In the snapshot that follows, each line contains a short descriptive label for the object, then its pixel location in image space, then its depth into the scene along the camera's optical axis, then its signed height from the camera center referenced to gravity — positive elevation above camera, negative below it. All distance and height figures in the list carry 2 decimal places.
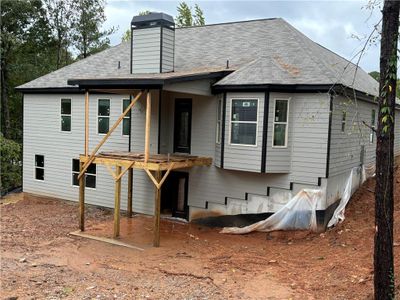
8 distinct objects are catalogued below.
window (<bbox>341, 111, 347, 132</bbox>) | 11.79 +0.09
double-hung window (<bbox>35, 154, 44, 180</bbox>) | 16.62 -2.26
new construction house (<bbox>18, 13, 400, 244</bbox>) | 10.98 -0.04
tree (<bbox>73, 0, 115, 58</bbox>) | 27.81 +6.49
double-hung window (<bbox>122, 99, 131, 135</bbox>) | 14.04 -0.15
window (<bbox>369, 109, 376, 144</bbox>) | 15.08 +0.08
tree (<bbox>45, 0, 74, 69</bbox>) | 26.78 +6.58
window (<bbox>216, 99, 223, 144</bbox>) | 12.02 -0.02
